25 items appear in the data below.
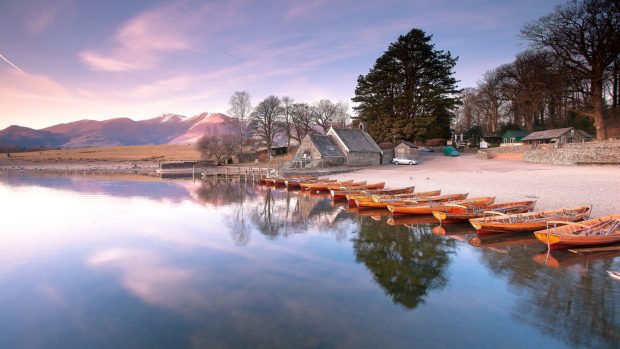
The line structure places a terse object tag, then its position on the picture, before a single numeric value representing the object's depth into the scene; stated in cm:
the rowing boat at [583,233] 1098
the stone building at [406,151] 4950
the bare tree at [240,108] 6550
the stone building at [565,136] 4338
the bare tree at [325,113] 7075
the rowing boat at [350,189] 2435
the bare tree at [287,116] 6605
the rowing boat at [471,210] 1510
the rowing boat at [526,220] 1284
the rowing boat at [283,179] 3504
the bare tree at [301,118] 6775
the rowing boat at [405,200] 1772
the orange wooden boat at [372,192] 2186
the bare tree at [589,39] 3359
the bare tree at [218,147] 6506
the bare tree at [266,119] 6219
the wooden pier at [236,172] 4535
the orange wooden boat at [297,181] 3222
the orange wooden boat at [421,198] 1784
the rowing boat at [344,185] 2603
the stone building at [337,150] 4394
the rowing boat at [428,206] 1622
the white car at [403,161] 4628
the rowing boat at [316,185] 2964
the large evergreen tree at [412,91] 5534
